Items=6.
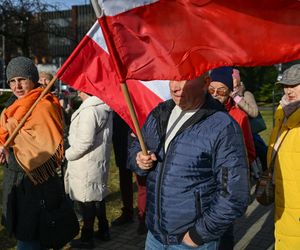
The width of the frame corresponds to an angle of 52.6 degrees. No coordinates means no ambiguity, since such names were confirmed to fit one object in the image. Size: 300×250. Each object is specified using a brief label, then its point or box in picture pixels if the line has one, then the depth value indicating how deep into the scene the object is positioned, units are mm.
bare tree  14541
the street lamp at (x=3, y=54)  14823
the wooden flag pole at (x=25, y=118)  1777
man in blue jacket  1568
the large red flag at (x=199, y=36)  1732
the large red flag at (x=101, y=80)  2055
